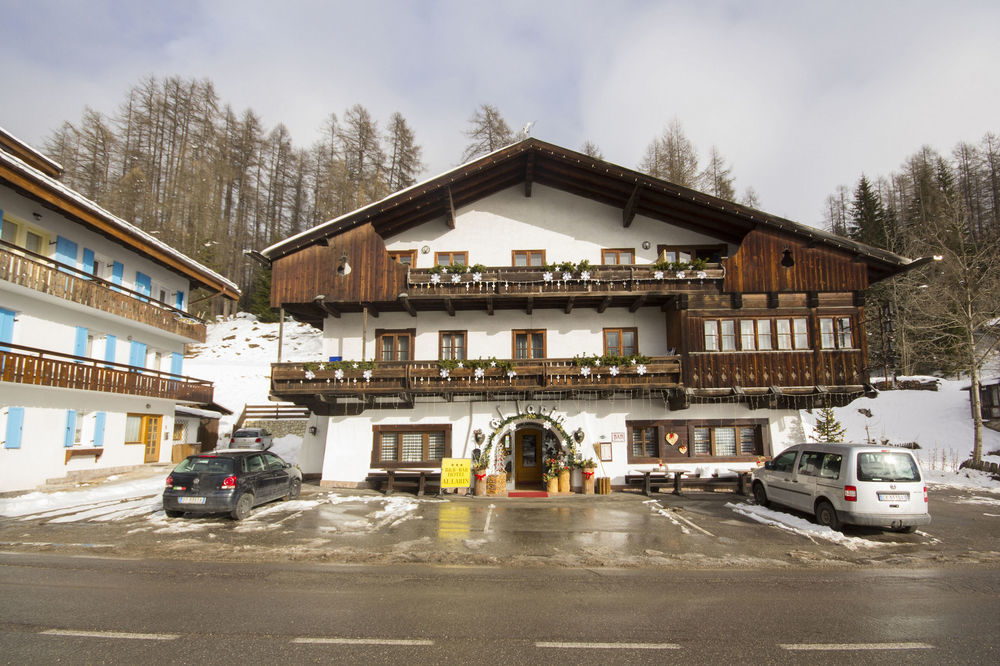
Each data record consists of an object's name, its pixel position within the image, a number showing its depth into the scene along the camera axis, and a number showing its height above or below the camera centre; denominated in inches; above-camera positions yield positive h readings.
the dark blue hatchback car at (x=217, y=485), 529.0 -82.8
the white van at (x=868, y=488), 473.1 -72.0
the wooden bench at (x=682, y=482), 760.3 -107.3
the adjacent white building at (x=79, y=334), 738.8 +113.9
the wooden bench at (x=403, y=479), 762.8 -108.1
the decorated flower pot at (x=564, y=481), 785.6 -110.0
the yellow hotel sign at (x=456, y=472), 741.9 -93.4
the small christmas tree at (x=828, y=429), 958.4 -39.3
